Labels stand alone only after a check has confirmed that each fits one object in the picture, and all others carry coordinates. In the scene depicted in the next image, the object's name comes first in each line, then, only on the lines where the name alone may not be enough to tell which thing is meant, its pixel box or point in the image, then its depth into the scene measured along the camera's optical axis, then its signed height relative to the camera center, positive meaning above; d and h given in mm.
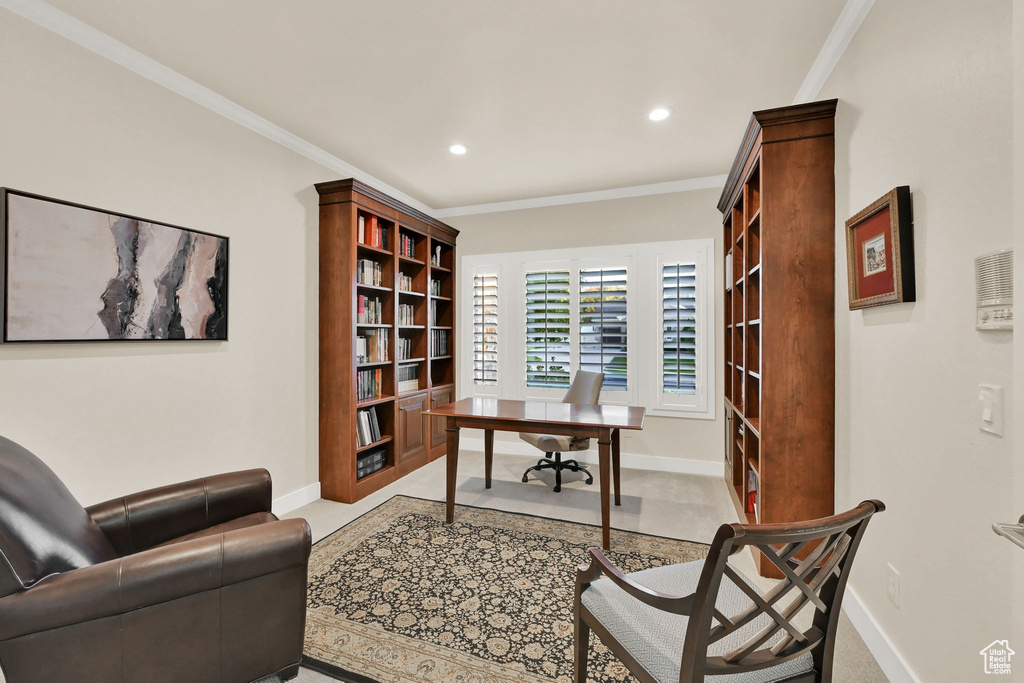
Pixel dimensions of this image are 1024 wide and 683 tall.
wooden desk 2688 -510
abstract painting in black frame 1882 +357
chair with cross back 968 -742
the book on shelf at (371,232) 3633 +966
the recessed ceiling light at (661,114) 2859 +1526
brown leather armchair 1186 -743
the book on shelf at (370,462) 3607 -1023
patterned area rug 1743 -1272
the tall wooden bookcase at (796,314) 2213 +140
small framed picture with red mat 1538 +344
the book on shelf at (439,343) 4756 +8
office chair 3527 -810
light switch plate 1135 -187
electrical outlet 1619 -935
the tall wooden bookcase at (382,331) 3434 +124
